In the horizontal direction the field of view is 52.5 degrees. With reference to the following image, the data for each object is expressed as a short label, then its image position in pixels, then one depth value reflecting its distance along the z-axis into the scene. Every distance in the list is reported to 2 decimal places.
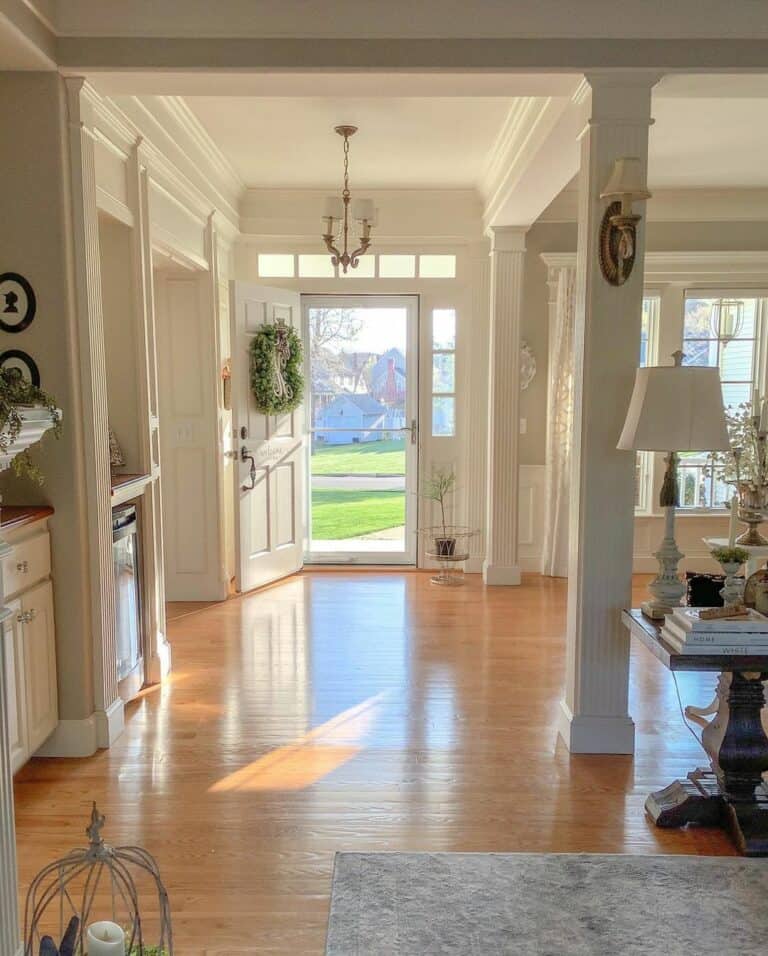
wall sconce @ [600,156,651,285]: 2.78
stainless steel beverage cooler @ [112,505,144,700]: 3.46
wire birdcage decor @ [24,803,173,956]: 1.19
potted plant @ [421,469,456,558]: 6.20
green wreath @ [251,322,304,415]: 5.46
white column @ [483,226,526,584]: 5.74
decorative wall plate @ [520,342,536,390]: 6.09
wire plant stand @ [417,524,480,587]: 5.98
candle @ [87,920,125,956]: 1.18
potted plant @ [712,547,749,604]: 2.55
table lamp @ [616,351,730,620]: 2.56
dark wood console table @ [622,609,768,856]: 2.49
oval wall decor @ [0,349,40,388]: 2.96
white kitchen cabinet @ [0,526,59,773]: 2.67
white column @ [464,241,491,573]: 6.07
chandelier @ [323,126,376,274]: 4.54
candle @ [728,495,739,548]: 3.82
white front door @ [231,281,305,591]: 5.34
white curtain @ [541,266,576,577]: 5.96
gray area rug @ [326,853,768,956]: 2.03
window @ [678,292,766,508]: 6.11
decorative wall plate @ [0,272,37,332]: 2.93
